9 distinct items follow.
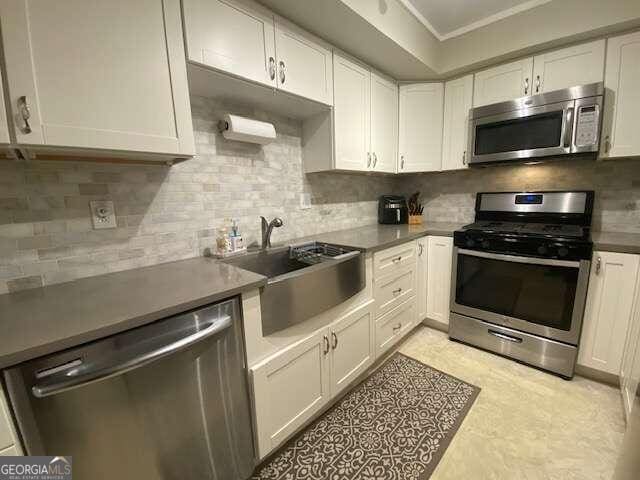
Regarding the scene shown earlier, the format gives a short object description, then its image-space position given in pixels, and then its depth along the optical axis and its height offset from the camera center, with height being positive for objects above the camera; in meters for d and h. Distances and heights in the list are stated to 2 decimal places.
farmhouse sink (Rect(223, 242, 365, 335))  1.12 -0.40
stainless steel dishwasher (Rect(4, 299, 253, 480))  0.67 -0.58
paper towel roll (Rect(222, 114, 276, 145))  1.45 +0.40
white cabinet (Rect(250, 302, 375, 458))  1.13 -0.86
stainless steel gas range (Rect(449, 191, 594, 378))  1.67 -0.59
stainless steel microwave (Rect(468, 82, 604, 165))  1.67 +0.45
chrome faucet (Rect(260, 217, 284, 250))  1.63 -0.18
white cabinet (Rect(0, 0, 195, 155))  0.78 +0.44
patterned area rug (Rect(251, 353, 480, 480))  1.22 -1.23
